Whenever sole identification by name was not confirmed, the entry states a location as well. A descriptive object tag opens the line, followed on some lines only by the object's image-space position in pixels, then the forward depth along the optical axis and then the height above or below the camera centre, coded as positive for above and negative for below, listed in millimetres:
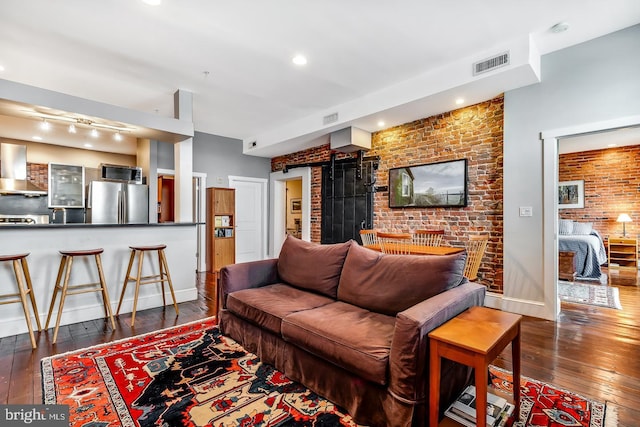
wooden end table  1303 -598
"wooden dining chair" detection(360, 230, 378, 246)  4415 -349
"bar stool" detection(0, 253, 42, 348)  2571 -609
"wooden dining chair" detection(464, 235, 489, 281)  3398 -471
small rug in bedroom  3938 -1139
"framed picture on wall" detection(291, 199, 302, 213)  8539 +232
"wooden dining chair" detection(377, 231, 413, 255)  3605 -389
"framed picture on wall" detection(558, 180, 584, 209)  6914 +453
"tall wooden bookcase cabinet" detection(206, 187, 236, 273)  6059 -293
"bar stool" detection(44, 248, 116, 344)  2811 -686
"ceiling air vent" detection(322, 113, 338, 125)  4836 +1541
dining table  3321 -408
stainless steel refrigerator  5906 +231
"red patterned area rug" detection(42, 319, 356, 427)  1661 -1111
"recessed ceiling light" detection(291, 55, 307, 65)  3361 +1729
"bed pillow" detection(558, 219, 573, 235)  6361 -275
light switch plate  3471 +33
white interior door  6852 -77
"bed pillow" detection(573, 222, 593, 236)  6410 -302
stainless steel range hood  5652 +834
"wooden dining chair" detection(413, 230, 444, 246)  4281 -342
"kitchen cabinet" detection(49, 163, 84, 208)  6277 +584
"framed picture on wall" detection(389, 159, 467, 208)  4189 +425
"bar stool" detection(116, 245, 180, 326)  3183 -642
